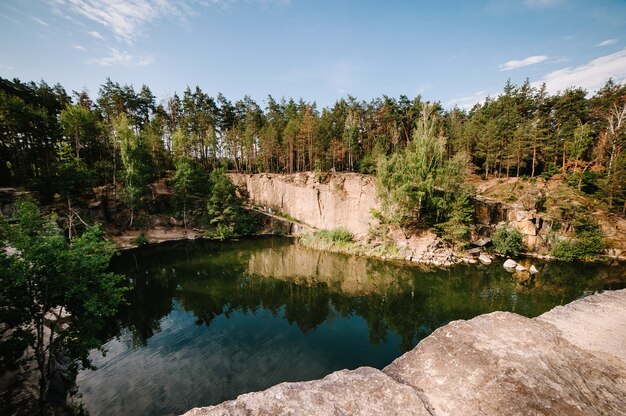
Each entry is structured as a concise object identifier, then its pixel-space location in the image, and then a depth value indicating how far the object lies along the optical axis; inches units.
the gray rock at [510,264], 1136.6
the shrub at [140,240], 1525.6
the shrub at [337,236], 1572.3
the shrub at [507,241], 1278.3
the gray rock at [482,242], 1339.8
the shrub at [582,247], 1220.5
